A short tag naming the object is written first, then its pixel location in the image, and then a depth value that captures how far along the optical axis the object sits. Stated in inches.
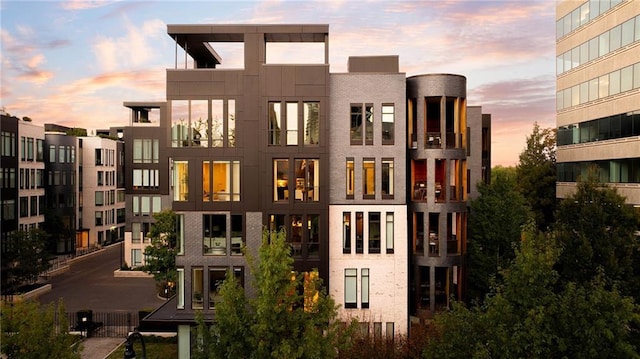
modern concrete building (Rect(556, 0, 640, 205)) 1453.0
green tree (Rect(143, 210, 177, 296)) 1603.1
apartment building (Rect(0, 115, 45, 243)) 2075.5
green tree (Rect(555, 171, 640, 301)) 1032.5
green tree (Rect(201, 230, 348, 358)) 625.9
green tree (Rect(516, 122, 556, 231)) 2170.3
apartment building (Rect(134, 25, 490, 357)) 1059.3
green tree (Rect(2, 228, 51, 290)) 1748.3
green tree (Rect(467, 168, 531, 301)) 1312.7
